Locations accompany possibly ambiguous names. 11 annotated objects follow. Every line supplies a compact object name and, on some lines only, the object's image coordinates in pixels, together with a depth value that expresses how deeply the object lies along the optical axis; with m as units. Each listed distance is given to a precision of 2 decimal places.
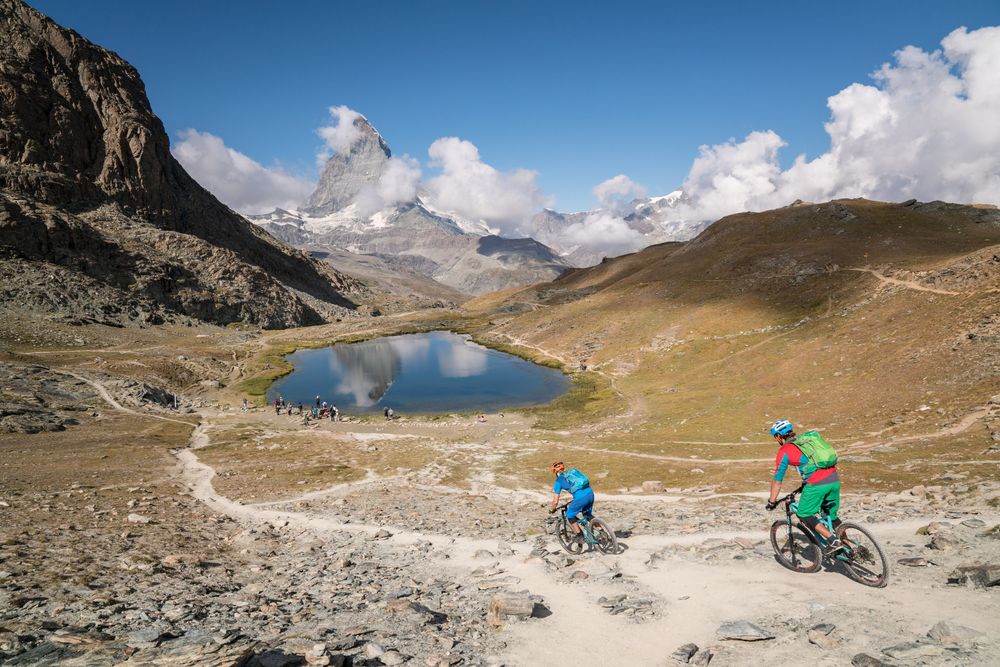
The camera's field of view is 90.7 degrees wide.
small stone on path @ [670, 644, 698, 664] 9.78
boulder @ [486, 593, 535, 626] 12.04
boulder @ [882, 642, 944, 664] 8.37
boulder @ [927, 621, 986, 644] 8.64
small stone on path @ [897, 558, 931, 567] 12.59
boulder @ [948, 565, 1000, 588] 10.45
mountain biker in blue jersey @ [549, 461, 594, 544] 16.86
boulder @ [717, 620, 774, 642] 10.12
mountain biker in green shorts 12.88
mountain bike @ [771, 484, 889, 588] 12.10
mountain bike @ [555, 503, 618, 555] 17.19
